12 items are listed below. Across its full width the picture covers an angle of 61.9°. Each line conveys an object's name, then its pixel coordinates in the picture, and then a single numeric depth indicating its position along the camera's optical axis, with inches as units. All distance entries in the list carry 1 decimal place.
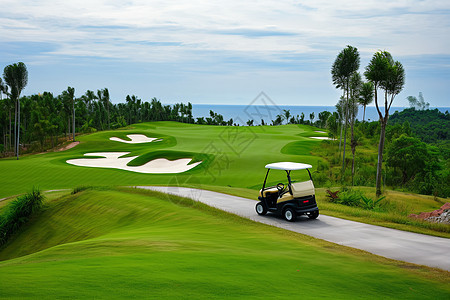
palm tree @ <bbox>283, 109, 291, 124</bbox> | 4652.1
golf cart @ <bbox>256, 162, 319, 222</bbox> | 587.5
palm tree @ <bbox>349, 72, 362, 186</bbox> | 1481.3
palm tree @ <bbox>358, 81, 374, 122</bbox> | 1354.6
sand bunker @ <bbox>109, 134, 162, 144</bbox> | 2315.5
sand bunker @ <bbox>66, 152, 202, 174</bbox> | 1471.5
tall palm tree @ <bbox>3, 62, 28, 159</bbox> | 2388.0
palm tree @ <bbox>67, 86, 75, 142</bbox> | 2659.9
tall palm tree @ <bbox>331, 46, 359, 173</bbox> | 1455.5
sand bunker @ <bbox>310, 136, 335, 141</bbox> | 2634.8
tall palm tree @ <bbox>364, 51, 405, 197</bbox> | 970.1
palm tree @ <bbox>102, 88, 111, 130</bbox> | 3940.0
